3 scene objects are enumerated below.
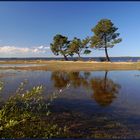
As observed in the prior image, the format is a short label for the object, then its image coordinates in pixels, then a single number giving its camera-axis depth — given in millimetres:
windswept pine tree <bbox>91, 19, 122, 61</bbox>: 30267
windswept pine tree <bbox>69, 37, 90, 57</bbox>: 37429
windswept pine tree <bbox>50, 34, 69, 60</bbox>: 39472
